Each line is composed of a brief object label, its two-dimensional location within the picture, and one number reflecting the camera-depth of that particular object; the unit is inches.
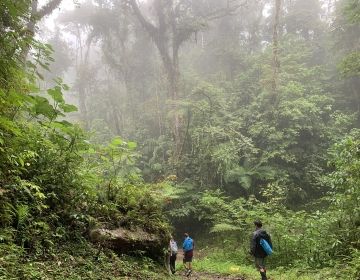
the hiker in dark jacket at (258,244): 318.7
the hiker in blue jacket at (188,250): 460.1
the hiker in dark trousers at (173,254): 428.8
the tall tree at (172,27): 955.3
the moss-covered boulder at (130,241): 241.0
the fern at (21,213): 181.6
